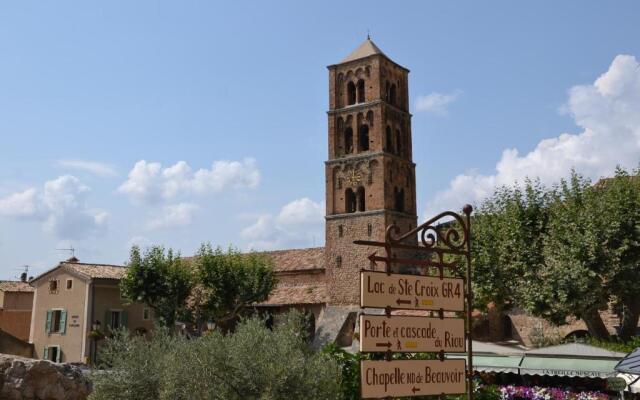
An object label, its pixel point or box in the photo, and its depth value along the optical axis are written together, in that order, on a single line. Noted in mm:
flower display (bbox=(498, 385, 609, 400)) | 17172
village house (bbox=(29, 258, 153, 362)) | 38500
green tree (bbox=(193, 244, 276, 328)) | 35281
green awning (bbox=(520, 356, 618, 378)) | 17531
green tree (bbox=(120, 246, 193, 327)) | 34188
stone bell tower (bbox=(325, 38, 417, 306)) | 38969
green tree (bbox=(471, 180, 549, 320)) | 24781
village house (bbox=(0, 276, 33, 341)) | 44656
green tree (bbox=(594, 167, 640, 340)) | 22578
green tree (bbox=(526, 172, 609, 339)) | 22406
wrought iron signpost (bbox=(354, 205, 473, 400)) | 7219
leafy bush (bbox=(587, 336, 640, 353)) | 19922
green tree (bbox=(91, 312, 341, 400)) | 10984
